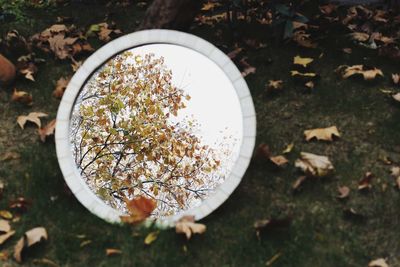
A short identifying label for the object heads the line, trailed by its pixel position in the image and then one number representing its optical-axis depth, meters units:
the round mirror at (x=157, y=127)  3.35
